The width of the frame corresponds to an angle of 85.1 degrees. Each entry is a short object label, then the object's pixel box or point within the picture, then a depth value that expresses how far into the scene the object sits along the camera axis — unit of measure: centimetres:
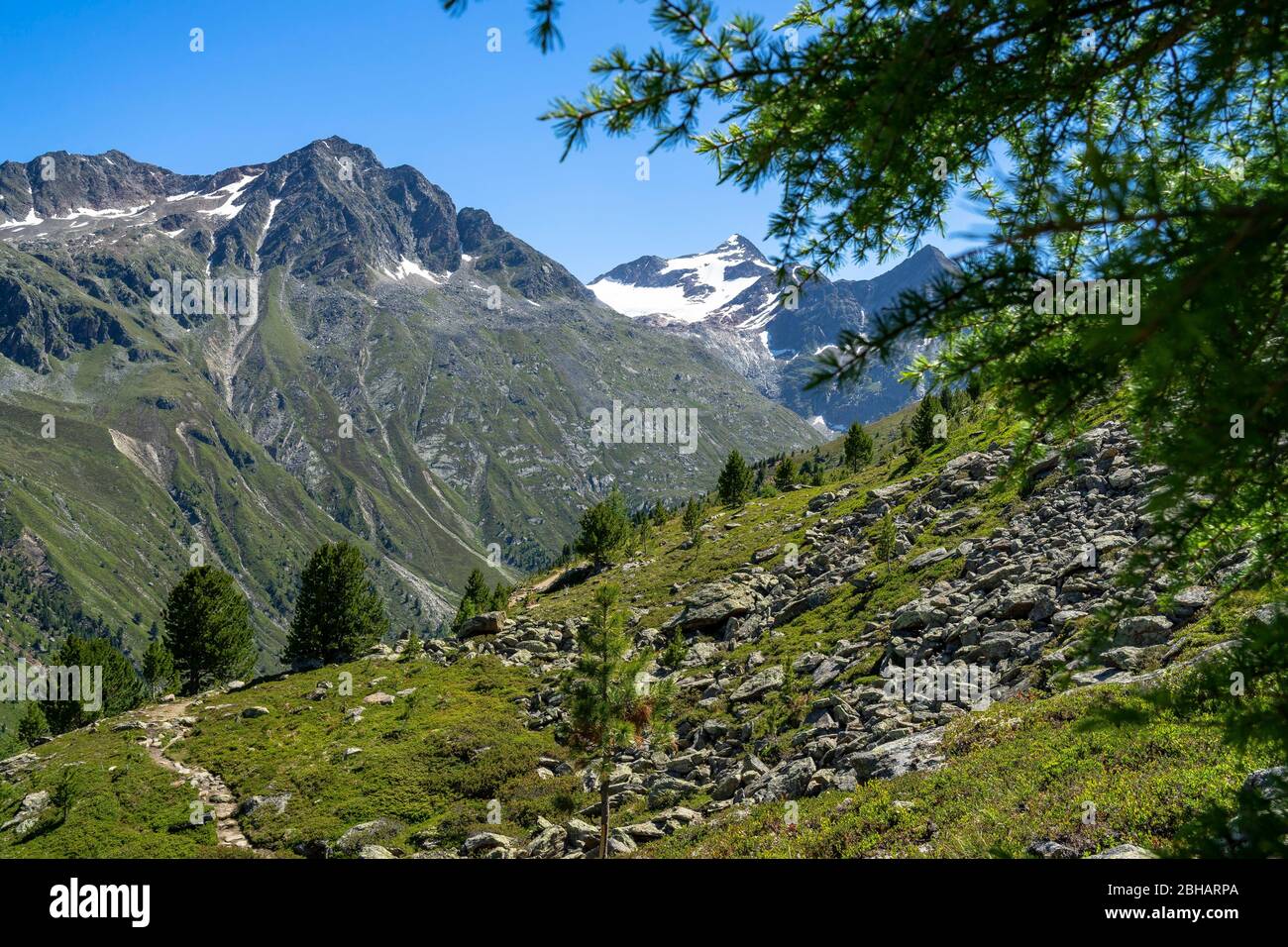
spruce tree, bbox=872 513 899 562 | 3628
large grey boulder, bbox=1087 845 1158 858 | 838
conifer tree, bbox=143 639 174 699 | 6544
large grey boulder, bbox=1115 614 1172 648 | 1798
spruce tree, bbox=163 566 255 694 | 6191
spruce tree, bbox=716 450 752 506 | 9000
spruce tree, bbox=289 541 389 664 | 6512
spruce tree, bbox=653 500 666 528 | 11244
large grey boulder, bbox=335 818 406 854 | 2589
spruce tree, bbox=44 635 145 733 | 6066
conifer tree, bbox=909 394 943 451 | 6869
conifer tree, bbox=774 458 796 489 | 9376
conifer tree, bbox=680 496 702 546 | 7288
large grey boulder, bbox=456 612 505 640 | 5744
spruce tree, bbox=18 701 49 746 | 6531
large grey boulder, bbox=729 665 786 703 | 2898
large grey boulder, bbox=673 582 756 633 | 4144
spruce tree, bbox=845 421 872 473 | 8969
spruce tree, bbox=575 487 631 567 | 7562
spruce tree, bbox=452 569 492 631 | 7789
